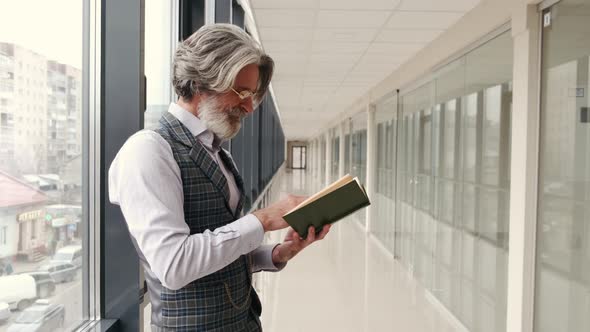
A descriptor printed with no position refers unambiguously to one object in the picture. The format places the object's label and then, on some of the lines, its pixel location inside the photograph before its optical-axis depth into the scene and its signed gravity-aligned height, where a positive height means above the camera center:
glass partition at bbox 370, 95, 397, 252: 9.07 -0.28
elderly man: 1.14 -0.09
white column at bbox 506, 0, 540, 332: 3.69 -0.02
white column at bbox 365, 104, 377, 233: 10.91 +0.07
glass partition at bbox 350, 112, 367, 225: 12.34 +0.27
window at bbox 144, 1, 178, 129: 2.71 +0.58
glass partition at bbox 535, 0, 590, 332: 3.10 -0.09
